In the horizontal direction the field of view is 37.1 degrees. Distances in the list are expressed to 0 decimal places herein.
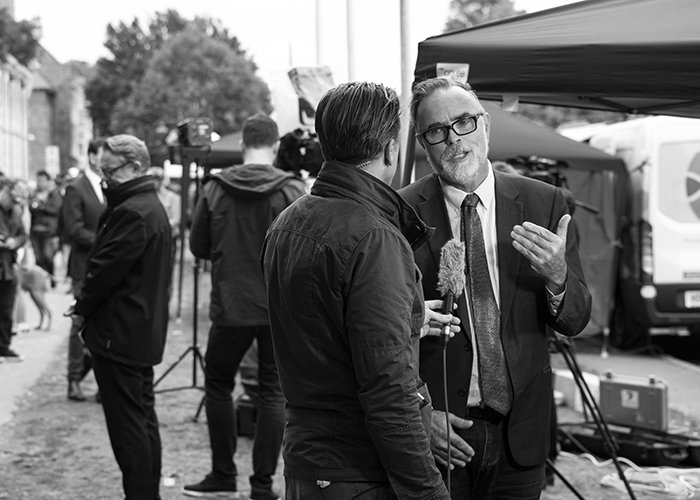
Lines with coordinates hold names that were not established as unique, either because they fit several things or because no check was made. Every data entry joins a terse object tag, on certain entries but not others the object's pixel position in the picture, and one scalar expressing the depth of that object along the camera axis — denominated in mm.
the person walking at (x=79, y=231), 8836
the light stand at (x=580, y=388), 5492
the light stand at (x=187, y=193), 8781
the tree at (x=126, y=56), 78250
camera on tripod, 8703
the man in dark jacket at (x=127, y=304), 5266
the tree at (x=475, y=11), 52844
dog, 13234
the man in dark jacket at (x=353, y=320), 2668
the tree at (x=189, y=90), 68125
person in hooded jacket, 6094
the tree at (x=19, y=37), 36438
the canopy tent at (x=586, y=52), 4008
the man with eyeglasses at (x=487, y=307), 3326
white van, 11797
